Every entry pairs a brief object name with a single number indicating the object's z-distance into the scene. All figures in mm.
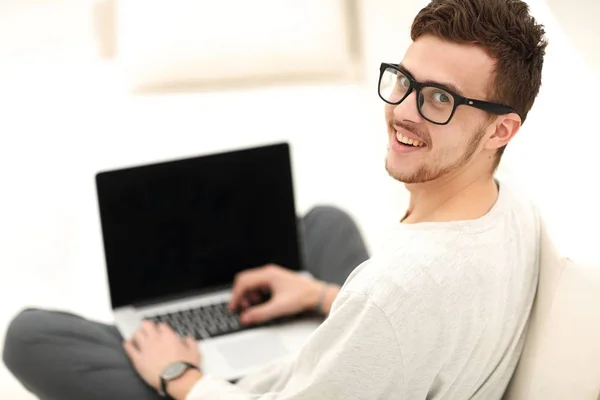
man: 1832
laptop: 2362
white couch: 1860
